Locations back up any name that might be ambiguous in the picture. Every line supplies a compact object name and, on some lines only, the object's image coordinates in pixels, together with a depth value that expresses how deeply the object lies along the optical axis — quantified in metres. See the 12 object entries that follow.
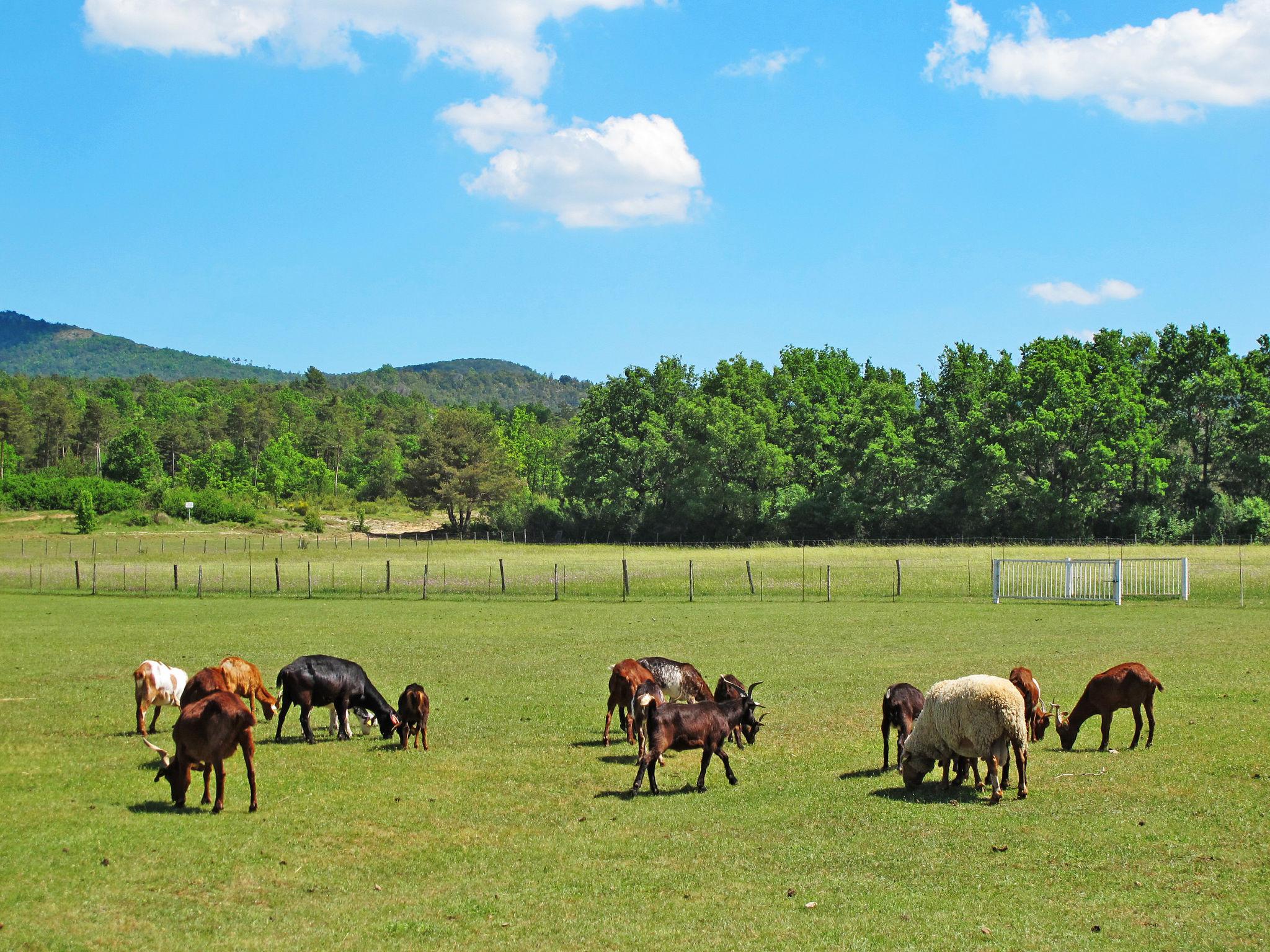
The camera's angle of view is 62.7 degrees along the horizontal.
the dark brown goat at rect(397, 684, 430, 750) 14.97
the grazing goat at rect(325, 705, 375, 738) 15.89
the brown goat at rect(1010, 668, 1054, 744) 14.30
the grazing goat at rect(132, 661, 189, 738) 15.53
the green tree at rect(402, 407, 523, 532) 112.25
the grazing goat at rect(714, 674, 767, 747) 14.89
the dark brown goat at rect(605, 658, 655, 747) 15.11
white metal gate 40.81
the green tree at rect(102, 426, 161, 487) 134.38
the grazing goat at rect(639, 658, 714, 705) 15.63
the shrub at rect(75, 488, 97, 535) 98.94
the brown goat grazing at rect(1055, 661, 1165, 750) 14.36
